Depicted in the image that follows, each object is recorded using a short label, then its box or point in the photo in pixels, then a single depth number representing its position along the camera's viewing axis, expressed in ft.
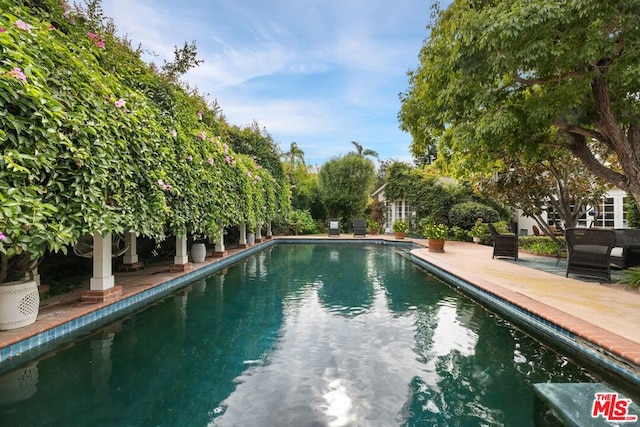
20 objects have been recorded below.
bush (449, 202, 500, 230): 51.98
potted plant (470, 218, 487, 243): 48.94
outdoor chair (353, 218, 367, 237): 61.93
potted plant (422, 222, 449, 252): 38.50
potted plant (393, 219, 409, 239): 58.34
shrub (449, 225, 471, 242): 53.82
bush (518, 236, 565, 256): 35.09
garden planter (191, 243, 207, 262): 29.91
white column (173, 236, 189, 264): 25.58
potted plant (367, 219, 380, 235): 70.18
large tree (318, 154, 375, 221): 71.39
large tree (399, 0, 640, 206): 15.30
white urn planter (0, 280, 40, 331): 11.69
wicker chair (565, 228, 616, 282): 19.95
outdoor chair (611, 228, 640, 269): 22.81
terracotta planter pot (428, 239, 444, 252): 38.45
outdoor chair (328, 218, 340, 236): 64.64
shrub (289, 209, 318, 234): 67.21
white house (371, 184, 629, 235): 48.92
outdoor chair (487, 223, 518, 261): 30.81
